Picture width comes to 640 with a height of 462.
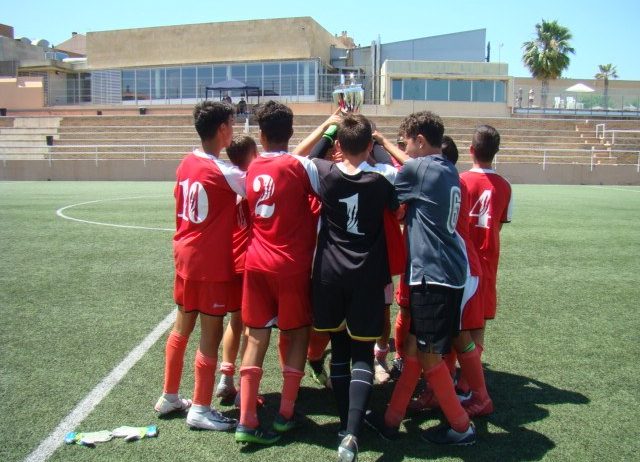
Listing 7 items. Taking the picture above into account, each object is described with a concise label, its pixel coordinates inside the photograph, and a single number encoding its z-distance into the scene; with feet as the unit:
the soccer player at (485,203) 13.30
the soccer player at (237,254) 13.00
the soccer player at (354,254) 11.21
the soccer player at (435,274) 10.93
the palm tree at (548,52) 170.40
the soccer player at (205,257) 11.98
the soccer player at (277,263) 11.56
